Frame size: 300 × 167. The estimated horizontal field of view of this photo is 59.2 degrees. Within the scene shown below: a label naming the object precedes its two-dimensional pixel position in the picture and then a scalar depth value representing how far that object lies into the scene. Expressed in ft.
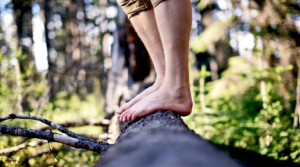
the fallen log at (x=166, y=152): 1.50
